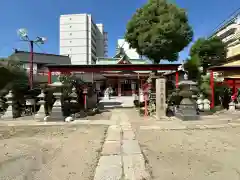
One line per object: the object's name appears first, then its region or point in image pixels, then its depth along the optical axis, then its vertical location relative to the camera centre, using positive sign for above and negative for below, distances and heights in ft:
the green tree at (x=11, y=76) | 44.11 +3.94
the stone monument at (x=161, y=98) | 35.22 -0.96
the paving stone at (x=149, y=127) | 25.96 -4.55
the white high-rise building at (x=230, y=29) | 102.64 +39.89
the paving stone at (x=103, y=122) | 30.82 -4.60
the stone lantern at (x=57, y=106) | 33.22 -2.25
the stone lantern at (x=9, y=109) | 36.88 -2.90
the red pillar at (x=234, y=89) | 45.12 +0.61
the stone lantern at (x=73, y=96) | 43.69 -0.67
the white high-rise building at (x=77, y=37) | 257.55 +72.03
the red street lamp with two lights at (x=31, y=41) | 51.93 +14.82
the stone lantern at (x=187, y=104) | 31.98 -1.88
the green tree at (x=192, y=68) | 61.41 +7.63
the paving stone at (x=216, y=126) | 26.00 -4.44
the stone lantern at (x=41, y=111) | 36.42 -3.31
